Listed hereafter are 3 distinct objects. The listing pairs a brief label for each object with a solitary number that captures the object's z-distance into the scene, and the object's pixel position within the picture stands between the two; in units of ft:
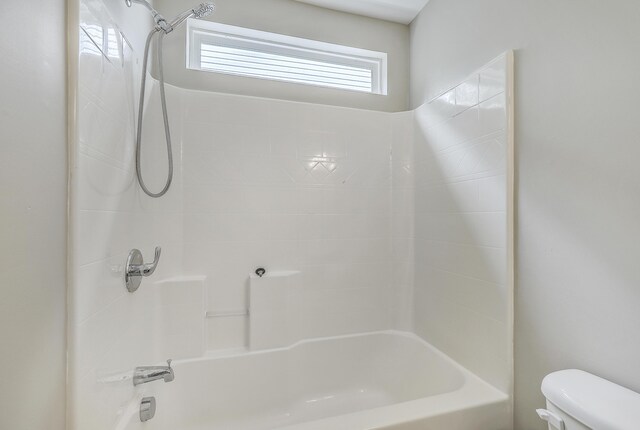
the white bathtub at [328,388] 3.68
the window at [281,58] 5.73
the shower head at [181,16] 3.98
